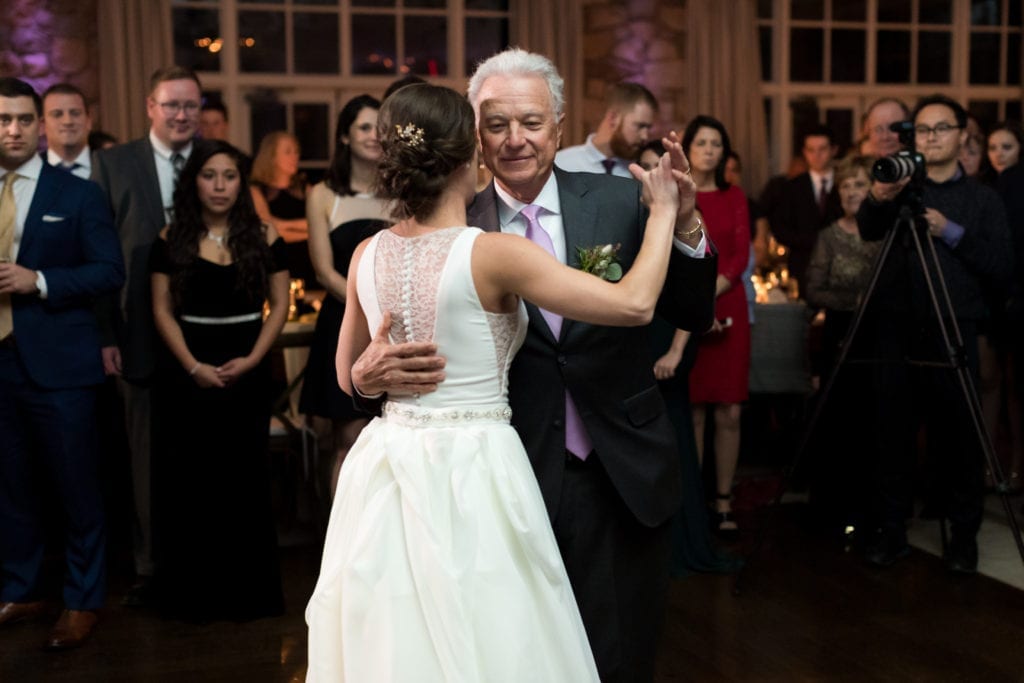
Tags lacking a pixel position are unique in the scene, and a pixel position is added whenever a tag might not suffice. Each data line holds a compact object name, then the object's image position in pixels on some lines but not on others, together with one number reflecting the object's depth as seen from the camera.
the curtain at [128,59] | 8.52
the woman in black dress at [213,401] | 4.30
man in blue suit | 4.05
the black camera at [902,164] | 4.17
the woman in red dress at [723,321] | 5.05
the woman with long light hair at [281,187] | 6.95
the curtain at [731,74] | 9.55
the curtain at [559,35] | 9.25
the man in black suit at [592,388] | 2.51
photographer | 4.60
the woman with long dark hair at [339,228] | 4.58
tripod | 4.26
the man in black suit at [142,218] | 4.51
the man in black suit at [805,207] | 7.73
